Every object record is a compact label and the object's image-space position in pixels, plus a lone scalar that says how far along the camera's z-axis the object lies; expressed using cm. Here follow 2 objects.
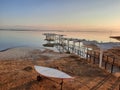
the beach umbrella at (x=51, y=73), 331
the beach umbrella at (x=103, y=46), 680
